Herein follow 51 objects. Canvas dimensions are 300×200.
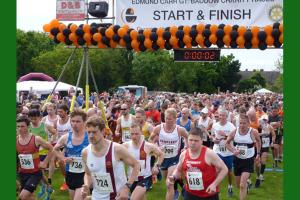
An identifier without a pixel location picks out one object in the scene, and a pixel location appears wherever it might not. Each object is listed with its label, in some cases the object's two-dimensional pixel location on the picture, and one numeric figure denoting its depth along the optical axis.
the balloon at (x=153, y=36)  13.71
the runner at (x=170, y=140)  10.23
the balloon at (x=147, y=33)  13.78
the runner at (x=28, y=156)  8.32
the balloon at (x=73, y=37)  14.28
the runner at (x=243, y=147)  10.03
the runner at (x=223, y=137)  11.16
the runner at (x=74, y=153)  7.83
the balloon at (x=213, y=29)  13.20
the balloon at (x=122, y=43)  14.01
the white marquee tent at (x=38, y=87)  32.91
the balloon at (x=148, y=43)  13.77
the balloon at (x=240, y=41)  13.09
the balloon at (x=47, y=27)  14.55
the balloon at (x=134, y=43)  13.88
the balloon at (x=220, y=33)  13.13
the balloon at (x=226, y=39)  13.14
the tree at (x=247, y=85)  90.06
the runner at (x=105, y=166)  6.19
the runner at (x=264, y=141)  12.55
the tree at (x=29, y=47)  76.00
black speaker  14.63
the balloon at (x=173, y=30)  13.55
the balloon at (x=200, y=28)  13.31
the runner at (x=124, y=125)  13.05
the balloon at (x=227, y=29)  13.15
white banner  13.84
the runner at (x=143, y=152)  8.52
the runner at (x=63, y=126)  11.46
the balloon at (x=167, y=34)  13.59
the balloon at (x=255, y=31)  13.05
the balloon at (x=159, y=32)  13.68
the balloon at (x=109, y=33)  13.95
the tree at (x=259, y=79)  102.68
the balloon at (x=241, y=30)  13.12
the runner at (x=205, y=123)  14.09
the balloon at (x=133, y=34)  13.84
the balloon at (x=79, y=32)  14.23
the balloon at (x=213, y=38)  13.19
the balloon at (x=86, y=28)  14.23
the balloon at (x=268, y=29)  12.94
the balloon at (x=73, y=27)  14.29
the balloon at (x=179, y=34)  13.47
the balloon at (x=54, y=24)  14.54
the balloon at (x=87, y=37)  14.20
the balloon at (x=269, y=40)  12.89
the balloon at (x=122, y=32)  13.89
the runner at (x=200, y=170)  6.63
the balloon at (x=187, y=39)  13.40
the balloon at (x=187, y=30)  13.41
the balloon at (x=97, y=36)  14.05
